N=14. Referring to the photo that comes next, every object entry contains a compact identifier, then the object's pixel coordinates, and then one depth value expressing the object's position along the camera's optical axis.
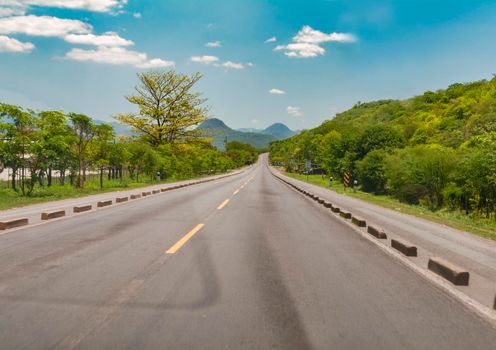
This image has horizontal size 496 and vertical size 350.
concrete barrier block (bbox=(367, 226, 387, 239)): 8.69
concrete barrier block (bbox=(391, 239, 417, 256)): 6.91
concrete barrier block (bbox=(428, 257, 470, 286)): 5.15
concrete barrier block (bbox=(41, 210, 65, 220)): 10.11
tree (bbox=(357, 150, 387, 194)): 36.25
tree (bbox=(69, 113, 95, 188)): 23.38
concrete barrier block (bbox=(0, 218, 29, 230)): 8.35
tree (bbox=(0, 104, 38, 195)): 17.25
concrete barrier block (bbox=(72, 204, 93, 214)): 11.84
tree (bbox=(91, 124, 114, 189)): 25.11
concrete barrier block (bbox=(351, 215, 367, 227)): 10.59
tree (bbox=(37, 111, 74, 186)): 18.30
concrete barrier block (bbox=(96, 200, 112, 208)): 13.56
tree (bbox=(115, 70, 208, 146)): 43.16
